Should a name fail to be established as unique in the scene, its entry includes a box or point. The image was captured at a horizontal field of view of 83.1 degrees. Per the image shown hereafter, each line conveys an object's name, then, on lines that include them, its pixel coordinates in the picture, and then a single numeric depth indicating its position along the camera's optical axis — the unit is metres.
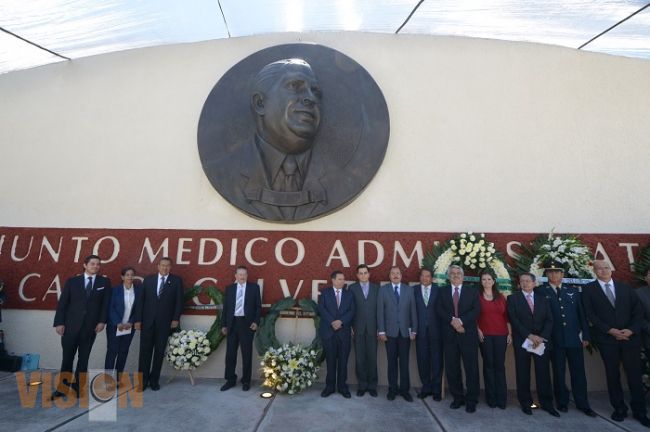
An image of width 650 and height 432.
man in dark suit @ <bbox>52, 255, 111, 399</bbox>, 4.00
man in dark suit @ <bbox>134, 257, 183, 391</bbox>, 4.16
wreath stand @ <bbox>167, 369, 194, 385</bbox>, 4.34
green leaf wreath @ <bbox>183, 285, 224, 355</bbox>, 4.51
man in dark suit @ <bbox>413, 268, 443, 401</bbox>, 3.96
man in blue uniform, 3.67
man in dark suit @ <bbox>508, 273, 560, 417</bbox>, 3.62
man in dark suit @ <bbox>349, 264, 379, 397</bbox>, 4.06
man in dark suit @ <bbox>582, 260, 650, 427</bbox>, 3.47
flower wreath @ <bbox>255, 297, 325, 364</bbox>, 4.30
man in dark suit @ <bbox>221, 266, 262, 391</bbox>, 4.20
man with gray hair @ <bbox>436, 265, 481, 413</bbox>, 3.70
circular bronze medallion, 4.79
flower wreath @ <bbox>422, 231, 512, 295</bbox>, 4.38
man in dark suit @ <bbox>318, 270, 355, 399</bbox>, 4.00
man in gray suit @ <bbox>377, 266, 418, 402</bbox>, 3.97
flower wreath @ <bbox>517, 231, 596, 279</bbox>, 4.31
